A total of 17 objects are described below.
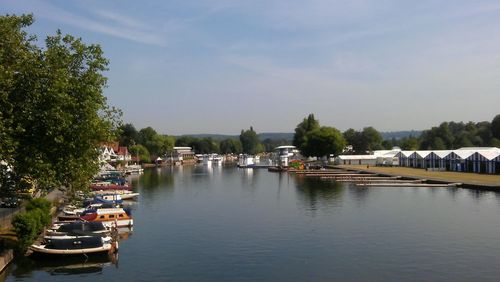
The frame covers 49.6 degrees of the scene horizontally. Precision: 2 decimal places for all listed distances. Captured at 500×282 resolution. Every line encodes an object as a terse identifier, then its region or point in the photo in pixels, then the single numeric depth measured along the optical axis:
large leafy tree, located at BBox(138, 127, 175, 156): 188.88
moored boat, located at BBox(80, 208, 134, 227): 43.41
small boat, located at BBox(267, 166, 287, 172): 141.15
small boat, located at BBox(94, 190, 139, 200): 65.35
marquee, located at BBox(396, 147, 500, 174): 92.88
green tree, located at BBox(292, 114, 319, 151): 181.48
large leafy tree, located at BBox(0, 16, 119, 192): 26.34
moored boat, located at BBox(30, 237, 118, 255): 31.30
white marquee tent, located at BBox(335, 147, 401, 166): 140.50
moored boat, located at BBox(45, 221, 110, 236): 34.85
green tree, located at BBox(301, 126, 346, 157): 151.38
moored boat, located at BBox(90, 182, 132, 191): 73.46
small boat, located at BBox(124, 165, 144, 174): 125.44
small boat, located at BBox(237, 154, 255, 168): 171.34
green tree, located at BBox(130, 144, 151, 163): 170.38
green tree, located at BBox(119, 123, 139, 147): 181.25
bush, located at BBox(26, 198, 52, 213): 35.94
